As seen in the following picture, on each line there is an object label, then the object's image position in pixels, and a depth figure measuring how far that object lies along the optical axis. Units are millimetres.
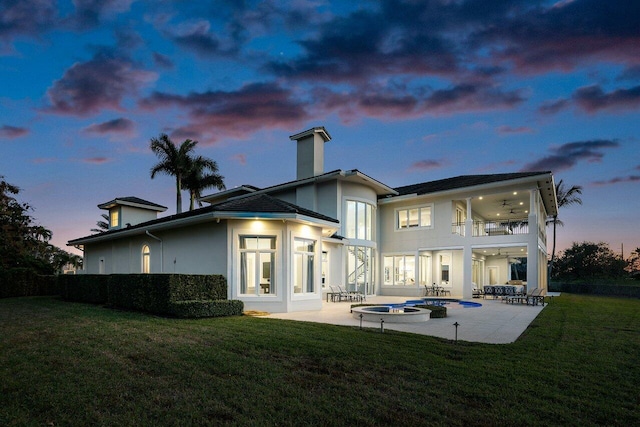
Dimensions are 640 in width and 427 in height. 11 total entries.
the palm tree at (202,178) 35219
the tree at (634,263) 41281
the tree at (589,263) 40094
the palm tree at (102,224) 51134
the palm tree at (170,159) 32938
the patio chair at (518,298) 18250
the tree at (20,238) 26595
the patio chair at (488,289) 21844
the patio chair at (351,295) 20359
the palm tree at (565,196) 42719
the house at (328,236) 14578
